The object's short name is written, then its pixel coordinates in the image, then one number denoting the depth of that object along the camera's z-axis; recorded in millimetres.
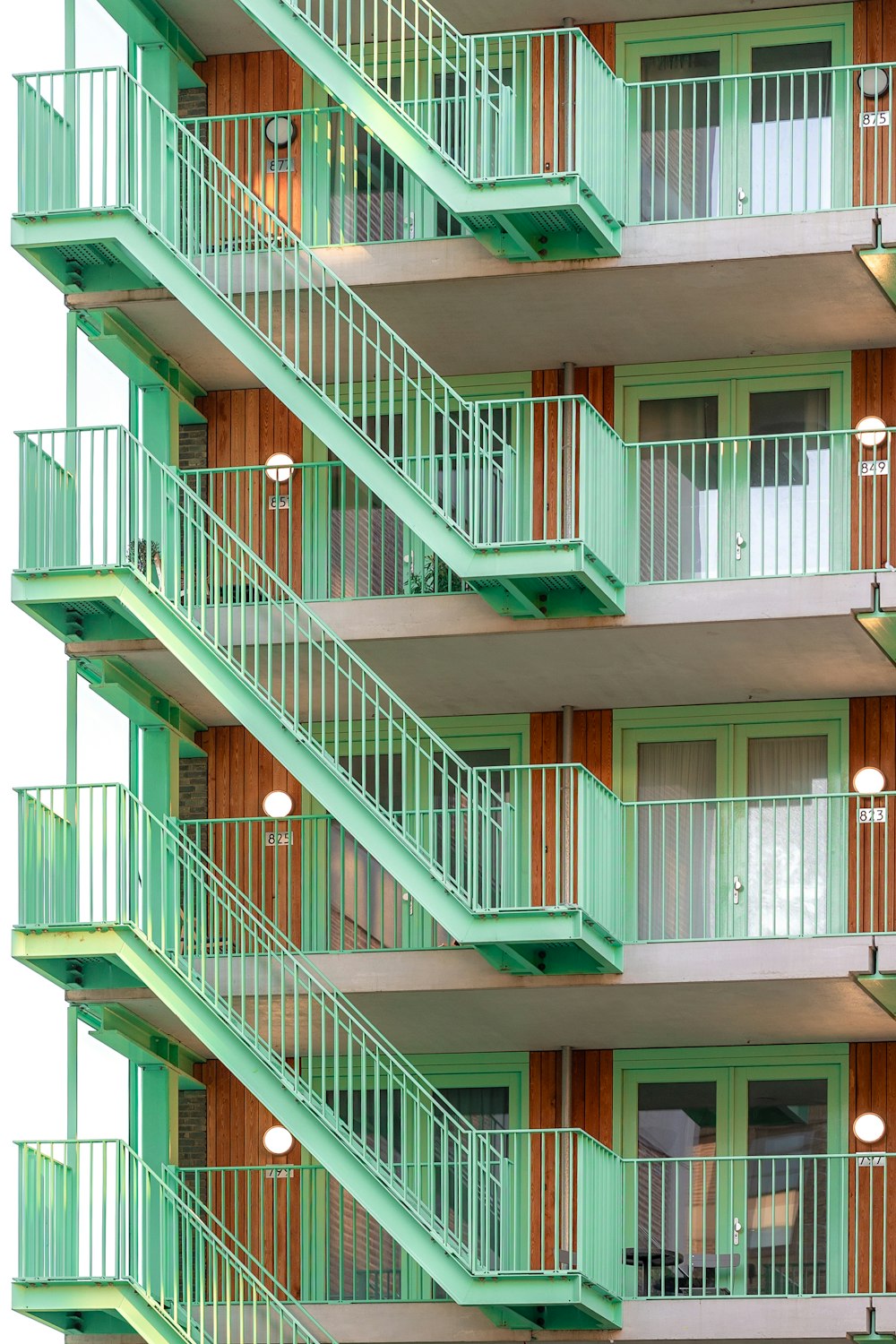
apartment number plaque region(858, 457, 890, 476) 28188
